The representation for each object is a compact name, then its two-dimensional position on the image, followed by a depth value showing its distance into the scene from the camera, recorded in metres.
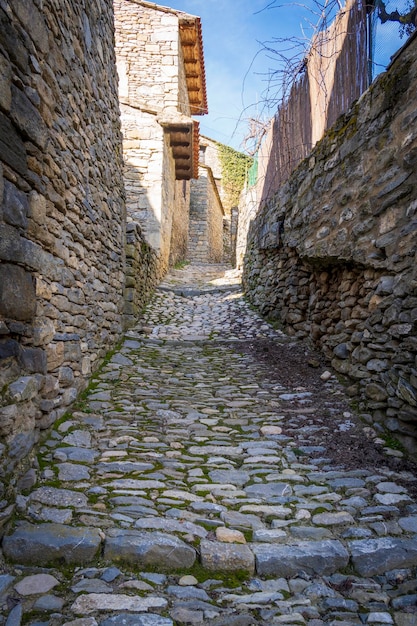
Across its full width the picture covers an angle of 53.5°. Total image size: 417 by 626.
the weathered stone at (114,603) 1.75
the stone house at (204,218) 16.70
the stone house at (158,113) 9.24
